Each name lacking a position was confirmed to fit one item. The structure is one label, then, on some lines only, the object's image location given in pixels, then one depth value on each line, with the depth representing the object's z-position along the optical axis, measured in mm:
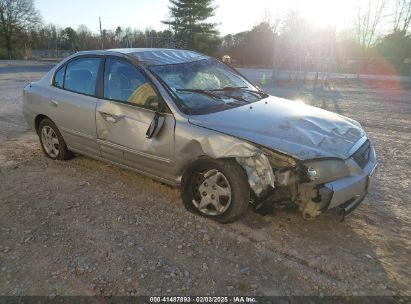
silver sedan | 3111
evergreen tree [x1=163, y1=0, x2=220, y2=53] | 42938
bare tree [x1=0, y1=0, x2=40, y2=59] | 48000
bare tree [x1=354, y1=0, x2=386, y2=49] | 36094
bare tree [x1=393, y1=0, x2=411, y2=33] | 34406
